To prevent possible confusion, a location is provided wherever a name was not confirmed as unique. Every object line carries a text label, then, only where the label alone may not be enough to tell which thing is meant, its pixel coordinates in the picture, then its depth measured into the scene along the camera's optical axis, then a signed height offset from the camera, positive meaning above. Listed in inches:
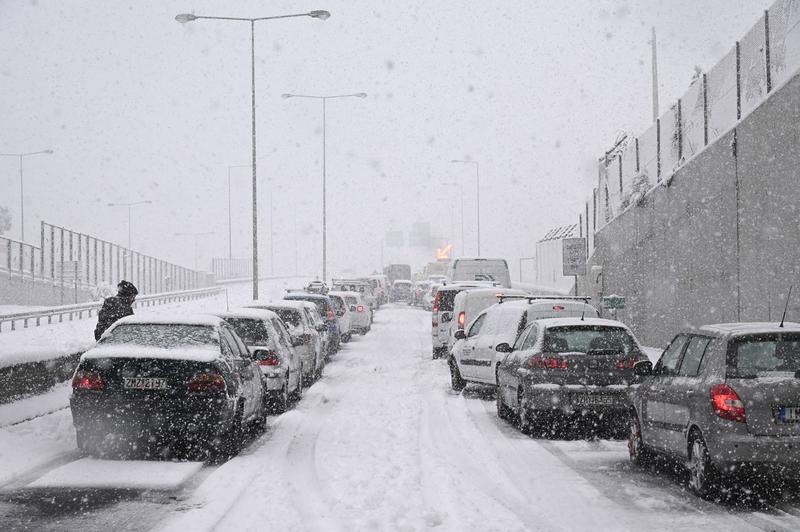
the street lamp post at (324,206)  2015.3 +144.8
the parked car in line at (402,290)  2618.1 -42.0
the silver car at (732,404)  312.3 -41.4
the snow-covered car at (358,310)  1379.2 -48.5
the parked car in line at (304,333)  738.2 -42.3
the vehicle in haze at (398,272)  3201.3 +3.8
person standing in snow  581.0 -17.1
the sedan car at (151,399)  391.2 -46.5
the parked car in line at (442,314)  992.2 -39.2
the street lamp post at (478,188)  2425.0 +196.8
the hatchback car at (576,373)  482.9 -46.8
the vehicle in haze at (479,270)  1309.1 +3.5
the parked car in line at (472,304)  845.2 -25.3
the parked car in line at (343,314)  1187.9 -46.7
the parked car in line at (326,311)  1021.2 -36.7
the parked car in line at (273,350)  575.8 -43.7
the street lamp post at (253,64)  1298.7 +268.8
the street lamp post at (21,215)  2285.8 +138.7
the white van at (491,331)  604.4 -36.4
